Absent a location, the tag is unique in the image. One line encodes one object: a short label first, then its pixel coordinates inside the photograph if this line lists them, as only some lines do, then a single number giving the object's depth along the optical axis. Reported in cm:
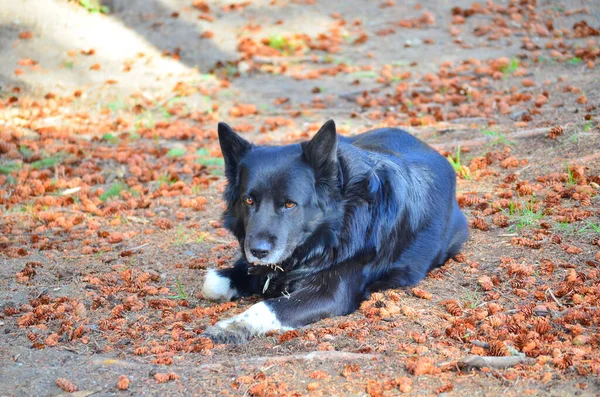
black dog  1034
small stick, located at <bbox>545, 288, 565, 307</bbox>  1005
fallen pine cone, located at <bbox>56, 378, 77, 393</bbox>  797
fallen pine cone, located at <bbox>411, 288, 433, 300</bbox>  1087
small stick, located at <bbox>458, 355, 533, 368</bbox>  826
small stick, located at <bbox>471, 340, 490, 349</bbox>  888
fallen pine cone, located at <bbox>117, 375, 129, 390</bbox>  808
